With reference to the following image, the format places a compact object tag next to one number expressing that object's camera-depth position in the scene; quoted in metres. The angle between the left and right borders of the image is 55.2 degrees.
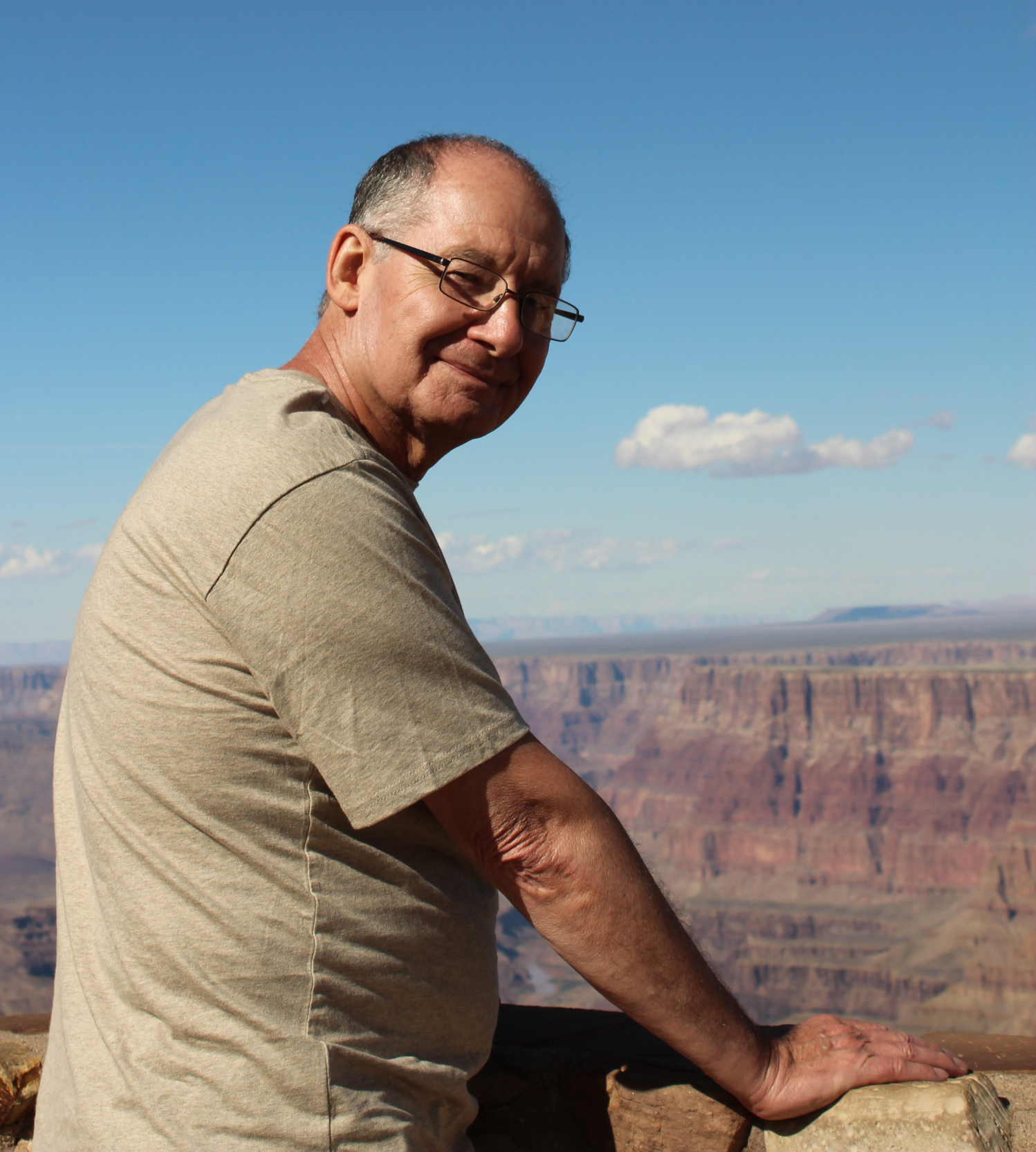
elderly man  1.05
